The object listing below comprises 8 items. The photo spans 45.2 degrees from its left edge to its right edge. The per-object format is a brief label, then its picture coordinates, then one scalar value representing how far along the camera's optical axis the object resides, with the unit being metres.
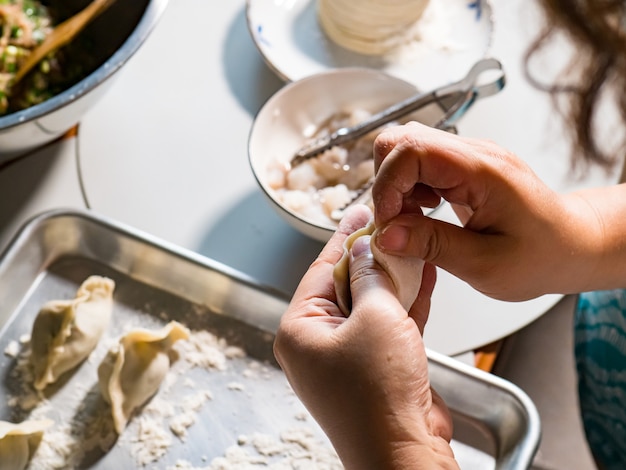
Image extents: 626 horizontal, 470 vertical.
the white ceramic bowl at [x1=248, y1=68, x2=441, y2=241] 0.88
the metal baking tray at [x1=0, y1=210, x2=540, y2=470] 0.75
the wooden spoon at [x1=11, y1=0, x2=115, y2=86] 0.87
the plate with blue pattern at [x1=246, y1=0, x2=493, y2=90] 1.01
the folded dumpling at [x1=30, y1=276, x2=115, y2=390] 0.77
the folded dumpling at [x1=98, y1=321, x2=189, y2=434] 0.76
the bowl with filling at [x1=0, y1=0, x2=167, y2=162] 0.75
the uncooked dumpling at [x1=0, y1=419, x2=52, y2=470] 0.71
